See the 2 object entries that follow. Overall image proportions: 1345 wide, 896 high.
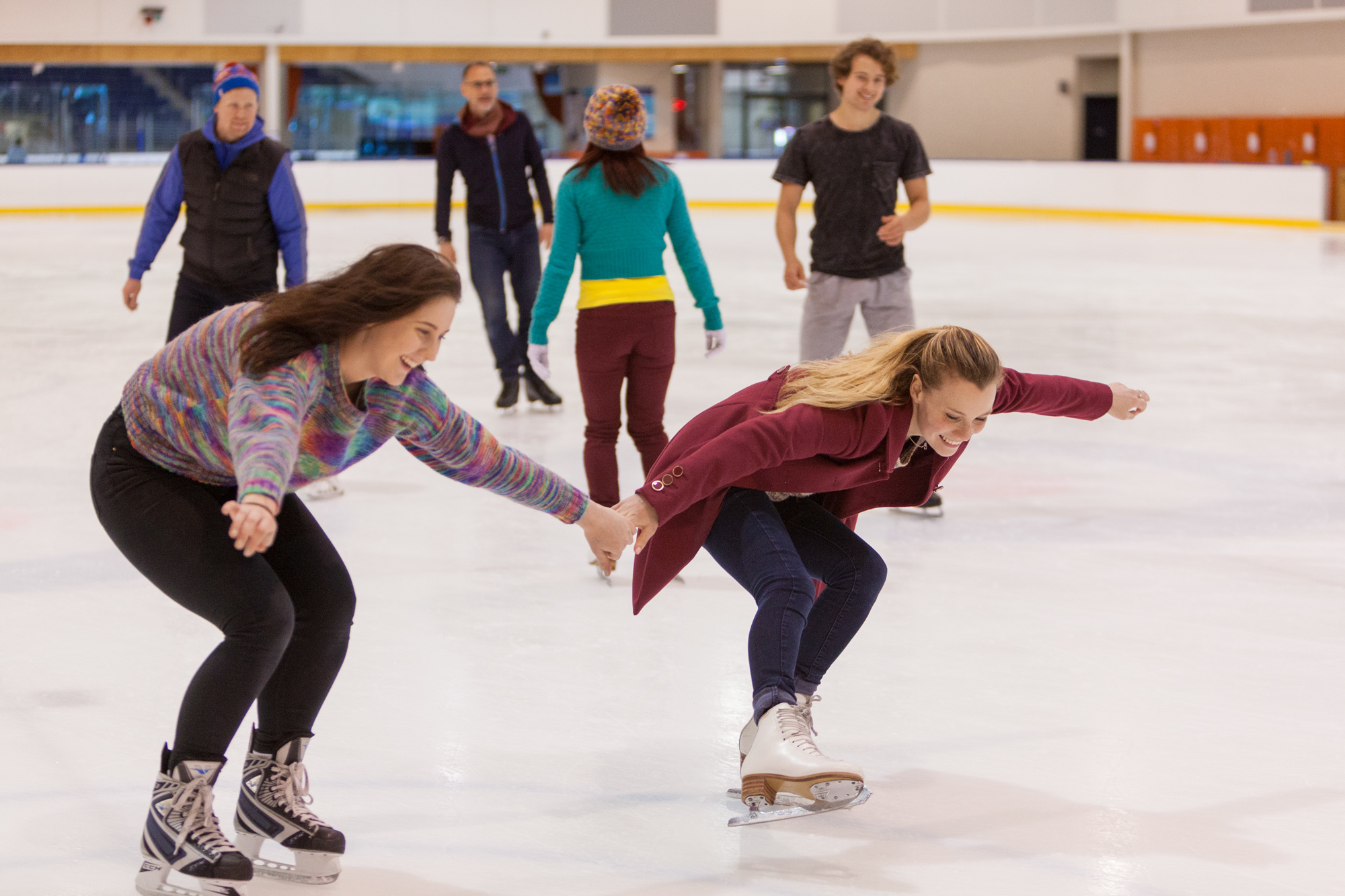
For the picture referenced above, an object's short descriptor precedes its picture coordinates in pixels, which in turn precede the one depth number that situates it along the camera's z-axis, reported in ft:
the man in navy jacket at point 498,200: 35.96
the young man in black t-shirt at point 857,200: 27.35
